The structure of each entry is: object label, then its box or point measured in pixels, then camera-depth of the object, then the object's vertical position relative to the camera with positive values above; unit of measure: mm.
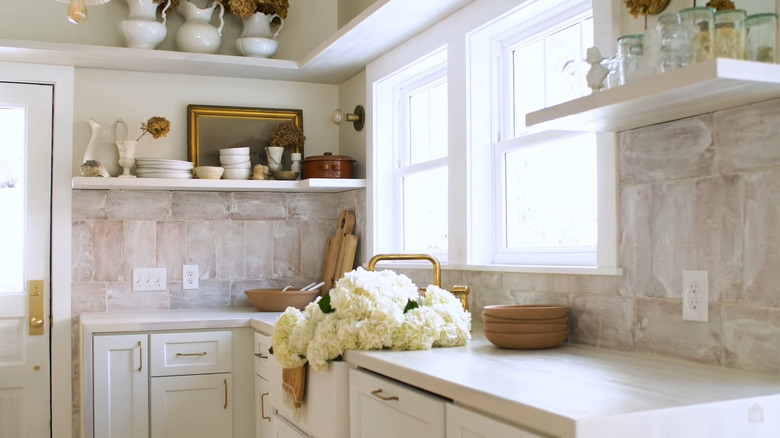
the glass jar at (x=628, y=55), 1769 +398
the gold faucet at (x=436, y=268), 2627 -112
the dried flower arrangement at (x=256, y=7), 3846 +1124
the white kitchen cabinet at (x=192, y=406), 3336 -713
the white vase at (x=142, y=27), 3670 +973
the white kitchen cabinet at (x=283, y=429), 2761 -692
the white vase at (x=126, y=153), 3662 +391
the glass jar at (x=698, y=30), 1581 +407
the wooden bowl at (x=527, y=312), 2199 -214
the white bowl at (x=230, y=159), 3824 +375
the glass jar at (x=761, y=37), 1563 +384
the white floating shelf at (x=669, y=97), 1487 +285
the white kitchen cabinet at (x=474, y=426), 1493 -377
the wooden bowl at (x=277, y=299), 3639 -283
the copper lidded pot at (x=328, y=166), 3814 +336
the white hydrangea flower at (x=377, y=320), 2232 -242
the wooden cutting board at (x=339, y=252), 3893 -77
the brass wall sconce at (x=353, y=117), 3811 +575
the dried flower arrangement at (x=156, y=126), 3697 +517
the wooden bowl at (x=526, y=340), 2189 -290
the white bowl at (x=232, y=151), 3818 +412
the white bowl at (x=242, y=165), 3822 +345
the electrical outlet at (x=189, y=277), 3922 -193
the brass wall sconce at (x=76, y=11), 2035 +580
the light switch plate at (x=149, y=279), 3834 -198
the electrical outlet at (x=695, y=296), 1866 -149
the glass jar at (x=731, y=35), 1560 +388
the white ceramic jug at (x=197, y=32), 3783 +976
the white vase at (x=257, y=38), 3883 +969
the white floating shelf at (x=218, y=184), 3555 +245
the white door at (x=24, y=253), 3600 -65
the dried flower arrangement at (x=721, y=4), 1740 +499
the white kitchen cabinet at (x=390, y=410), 1787 -426
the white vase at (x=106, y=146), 3717 +430
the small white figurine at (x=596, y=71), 1842 +376
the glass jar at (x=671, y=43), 1644 +392
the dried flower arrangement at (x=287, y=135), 3900 +497
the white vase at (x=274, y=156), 3906 +396
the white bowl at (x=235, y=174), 3809 +302
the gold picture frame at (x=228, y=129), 3902 +535
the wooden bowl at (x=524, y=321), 2195 -237
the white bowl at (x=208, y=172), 3729 +305
